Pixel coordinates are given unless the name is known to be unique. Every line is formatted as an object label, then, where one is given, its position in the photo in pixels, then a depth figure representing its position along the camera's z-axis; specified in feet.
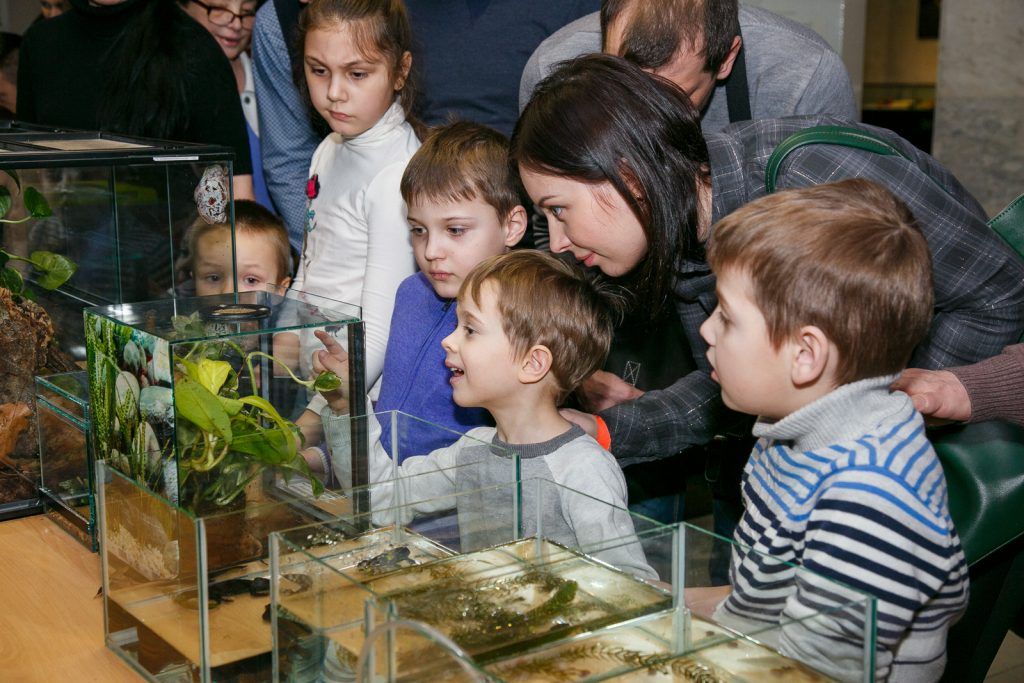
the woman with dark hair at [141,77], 8.92
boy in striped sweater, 3.85
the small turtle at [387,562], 3.65
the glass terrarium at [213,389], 4.61
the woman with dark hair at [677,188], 5.05
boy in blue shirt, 6.55
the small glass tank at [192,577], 3.88
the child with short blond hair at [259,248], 8.12
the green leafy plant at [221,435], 4.56
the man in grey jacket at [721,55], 6.36
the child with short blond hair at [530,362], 5.27
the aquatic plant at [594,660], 3.10
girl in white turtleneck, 7.68
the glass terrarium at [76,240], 5.84
